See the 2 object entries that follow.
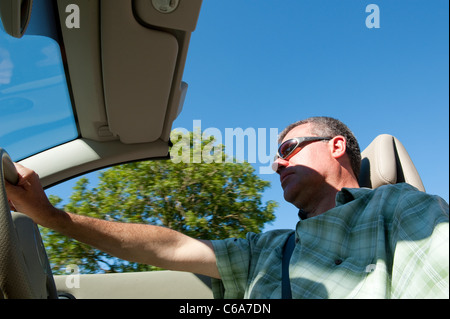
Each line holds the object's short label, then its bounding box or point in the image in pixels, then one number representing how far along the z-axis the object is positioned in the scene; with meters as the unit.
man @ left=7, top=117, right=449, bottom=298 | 1.35
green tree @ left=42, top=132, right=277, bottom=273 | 5.87
